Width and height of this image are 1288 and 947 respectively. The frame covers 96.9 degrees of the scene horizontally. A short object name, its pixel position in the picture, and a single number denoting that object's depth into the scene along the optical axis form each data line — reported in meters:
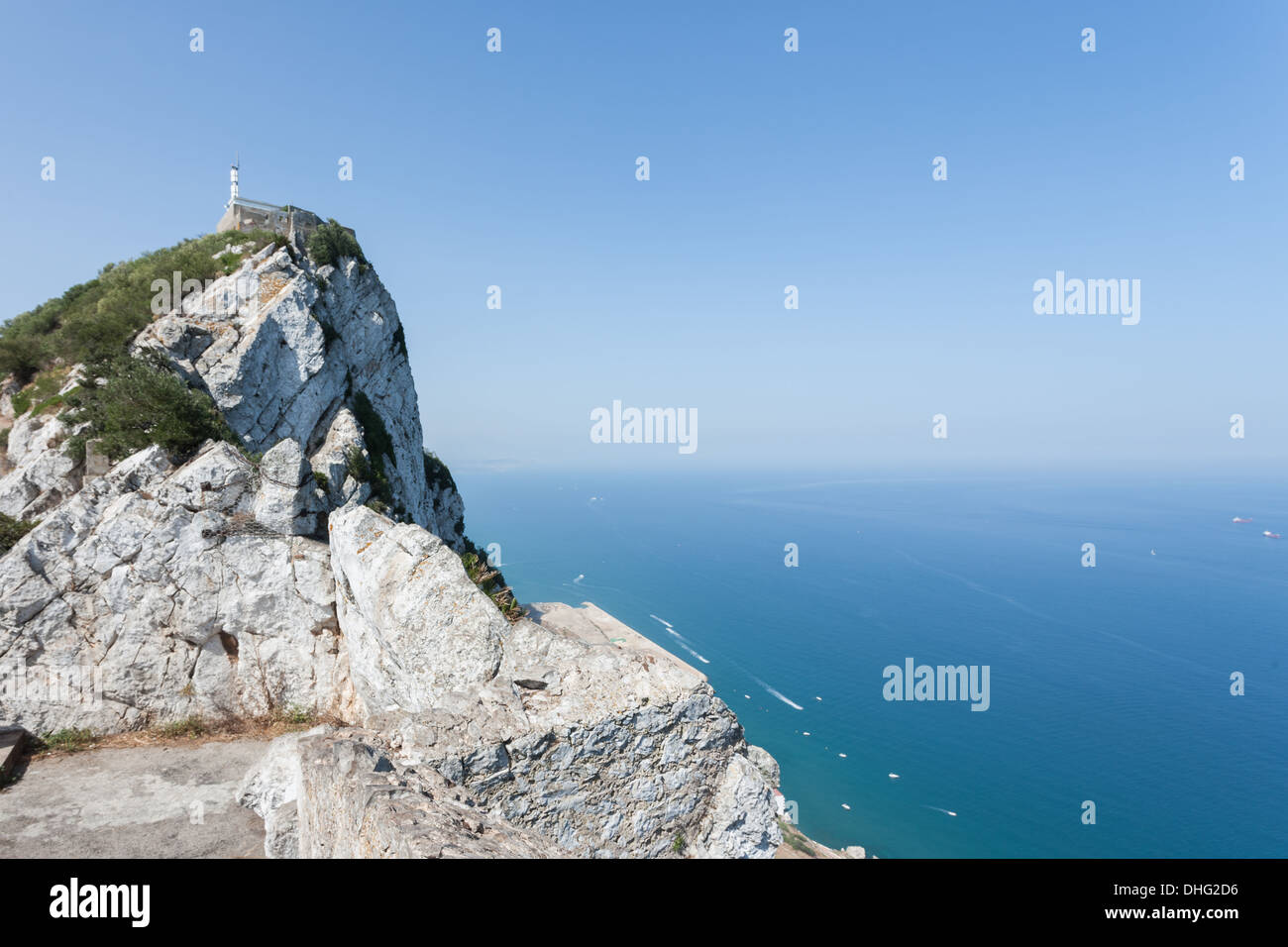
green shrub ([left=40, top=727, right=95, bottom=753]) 11.17
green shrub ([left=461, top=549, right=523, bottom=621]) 11.46
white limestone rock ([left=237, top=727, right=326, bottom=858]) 8.91
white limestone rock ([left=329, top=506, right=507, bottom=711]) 8.64
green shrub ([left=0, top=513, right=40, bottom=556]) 12.99
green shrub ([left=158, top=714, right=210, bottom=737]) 11.66
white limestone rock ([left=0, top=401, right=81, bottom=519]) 14.22
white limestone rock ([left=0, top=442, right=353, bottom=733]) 11.76
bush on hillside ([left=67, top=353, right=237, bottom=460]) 14.07
